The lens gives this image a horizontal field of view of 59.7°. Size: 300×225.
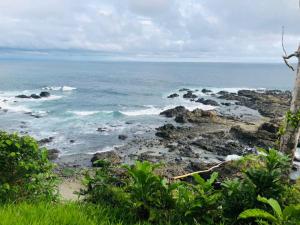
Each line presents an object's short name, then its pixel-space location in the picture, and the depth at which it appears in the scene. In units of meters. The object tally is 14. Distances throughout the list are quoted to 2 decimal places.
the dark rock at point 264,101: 37.45
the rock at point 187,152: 21.84
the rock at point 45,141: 24.66
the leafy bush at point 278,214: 3.53
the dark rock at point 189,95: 49.64
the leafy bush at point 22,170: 4.60
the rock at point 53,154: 21.12
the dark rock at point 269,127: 26.29
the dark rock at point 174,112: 34.71
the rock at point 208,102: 42.74
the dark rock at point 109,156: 20.76
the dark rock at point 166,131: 26.25
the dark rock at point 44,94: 48.01
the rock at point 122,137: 26.25
